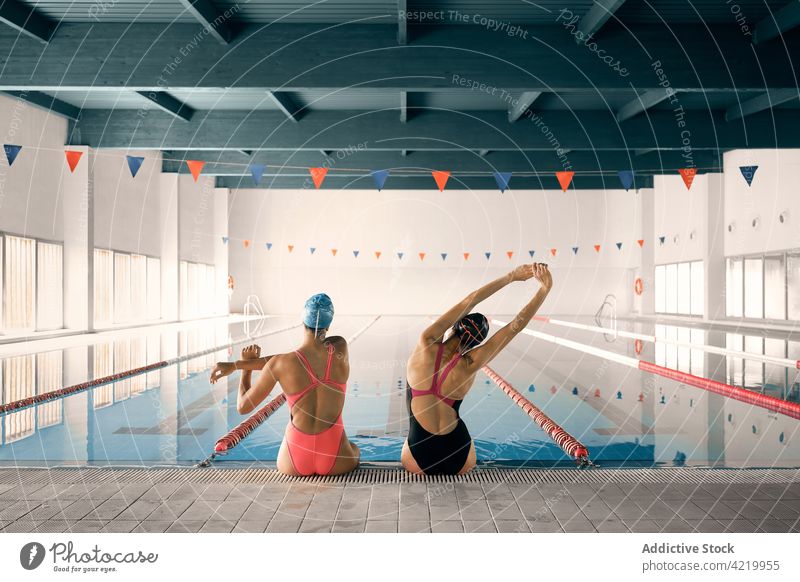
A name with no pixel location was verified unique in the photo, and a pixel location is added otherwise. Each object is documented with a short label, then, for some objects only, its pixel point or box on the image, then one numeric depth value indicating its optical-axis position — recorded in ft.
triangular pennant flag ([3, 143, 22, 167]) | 32.89
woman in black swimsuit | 10.53
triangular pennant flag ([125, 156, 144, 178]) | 37.63
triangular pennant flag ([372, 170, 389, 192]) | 46.98
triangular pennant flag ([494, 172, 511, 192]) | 49.47
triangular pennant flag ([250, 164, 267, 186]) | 47.32
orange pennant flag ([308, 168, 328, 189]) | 44.08
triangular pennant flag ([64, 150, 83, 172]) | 36.58
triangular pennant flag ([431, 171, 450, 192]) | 45.65
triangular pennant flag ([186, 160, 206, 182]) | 41.44
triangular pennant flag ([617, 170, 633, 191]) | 46.74
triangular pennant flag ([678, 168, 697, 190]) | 40.84
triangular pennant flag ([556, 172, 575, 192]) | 45.87
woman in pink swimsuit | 11.27
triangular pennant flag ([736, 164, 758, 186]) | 39.17
